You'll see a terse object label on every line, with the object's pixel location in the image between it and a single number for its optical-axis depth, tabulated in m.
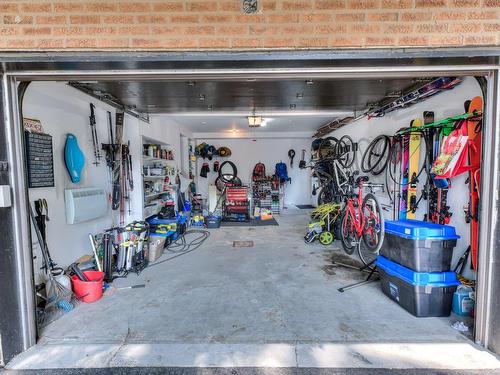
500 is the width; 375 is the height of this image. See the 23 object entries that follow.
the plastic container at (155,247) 3.81
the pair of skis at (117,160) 3.90
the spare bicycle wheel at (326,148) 6.24
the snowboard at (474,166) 2.37
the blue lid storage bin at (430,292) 2.21
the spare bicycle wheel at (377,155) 4.20
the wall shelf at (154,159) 4.92
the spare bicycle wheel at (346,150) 5.45
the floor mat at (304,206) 8.68
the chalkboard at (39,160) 2.48
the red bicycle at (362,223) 3.30
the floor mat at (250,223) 6.39
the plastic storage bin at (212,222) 6.08
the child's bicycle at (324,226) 4.62
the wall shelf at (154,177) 5.01
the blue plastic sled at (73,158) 3.03
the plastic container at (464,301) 2.20
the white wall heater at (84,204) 3.02
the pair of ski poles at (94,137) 3.48
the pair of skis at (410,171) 3.42
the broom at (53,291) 2.40
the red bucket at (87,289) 2.59
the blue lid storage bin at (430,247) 2.22
